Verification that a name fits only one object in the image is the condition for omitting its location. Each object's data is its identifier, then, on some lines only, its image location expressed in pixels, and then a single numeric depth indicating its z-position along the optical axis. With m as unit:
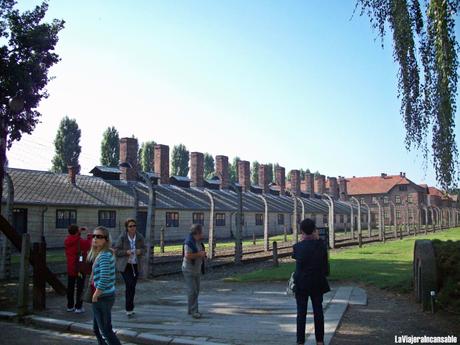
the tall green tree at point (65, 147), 57.41
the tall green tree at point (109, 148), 60.31
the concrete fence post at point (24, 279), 8.22
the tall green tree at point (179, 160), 73.44
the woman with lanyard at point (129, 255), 7.89
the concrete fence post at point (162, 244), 22.79
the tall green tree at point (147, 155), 68.38
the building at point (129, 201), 27.20
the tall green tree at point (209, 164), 83.07
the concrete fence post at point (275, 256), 15.82
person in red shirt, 8.71
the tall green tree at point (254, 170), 85.03
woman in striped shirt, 5.39
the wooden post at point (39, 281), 8.77
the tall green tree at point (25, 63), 15.96
